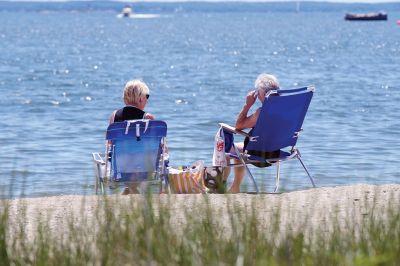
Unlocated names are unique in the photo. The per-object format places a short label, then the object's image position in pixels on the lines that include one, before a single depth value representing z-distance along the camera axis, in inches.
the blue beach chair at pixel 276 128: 668.7
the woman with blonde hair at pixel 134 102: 664.4
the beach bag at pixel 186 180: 669.3
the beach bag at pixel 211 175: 681.6
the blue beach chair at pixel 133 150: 644.7
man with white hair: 682.2
